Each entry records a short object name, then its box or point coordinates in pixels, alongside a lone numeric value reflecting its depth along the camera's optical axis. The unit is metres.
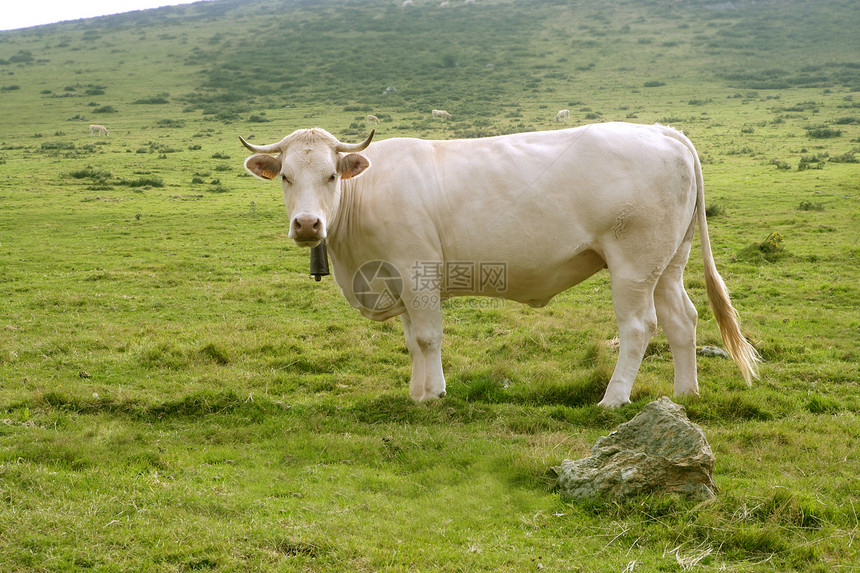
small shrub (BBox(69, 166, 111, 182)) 24.36
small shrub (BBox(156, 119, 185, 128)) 41.09
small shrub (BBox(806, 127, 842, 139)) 30.19
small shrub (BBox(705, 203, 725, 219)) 17.89
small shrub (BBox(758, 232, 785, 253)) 13.80
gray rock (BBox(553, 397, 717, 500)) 4.93
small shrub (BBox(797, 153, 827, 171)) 23.35
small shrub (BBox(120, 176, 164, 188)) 23.61
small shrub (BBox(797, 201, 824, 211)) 17.67
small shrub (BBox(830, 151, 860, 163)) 24.05
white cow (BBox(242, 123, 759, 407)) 6.99
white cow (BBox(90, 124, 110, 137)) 37.76
